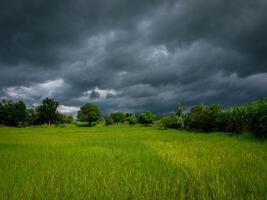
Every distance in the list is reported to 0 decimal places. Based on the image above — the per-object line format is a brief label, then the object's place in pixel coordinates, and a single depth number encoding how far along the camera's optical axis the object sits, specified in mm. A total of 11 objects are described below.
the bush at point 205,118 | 29905
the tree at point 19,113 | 81681
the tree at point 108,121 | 80044
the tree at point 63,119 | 99250
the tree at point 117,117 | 95444
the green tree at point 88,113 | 75812
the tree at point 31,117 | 91700
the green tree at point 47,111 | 90938
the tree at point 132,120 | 81594
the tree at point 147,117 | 74812
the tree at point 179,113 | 45712
